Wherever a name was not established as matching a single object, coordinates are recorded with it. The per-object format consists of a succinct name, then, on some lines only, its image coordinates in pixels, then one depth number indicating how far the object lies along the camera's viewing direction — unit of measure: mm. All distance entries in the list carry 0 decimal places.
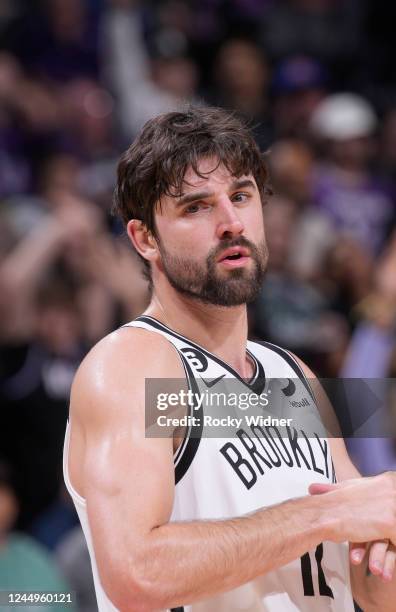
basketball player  5035
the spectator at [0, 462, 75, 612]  9648
